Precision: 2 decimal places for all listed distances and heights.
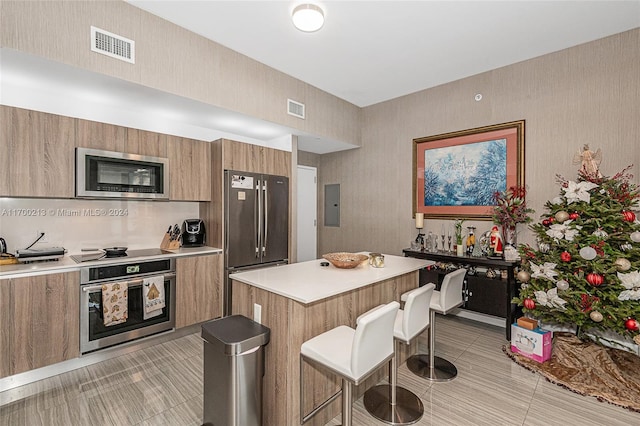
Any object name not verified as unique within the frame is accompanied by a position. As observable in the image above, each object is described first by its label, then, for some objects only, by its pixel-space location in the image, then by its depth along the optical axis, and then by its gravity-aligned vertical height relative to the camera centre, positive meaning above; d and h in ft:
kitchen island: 5.84 -2.32
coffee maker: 12.10 -0.95
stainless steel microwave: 9.05 +1.20
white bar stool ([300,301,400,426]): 4.89 -2.58
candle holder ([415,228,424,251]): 13.49 -1.42
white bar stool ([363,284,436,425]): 6.51 -4.66
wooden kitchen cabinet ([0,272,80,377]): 7.30 -2.93
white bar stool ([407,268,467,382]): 8.05 -3.56
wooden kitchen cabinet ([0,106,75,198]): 7.83 +1.60
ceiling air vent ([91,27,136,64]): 7.82 +4.56
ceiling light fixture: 7.76 +5.21
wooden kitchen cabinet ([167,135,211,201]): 11.16 +1.64
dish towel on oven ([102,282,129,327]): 8.72 -2.81
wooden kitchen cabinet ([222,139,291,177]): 11.75 +2.24
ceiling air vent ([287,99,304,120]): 12.67 +4.52
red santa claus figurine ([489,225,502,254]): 11.36 -1.22
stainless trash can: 5.51 -3.17
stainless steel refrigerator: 11.73 -0.49
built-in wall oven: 8.49 -2.85
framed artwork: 11.71 +1.82
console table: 10.57 -2.90
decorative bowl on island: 7.66 -1.32
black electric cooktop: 8.93 -1.49
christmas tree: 8.05 -1.44
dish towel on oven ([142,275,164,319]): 9.57 -2.85
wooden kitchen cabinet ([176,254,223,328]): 10.51 -2.95
